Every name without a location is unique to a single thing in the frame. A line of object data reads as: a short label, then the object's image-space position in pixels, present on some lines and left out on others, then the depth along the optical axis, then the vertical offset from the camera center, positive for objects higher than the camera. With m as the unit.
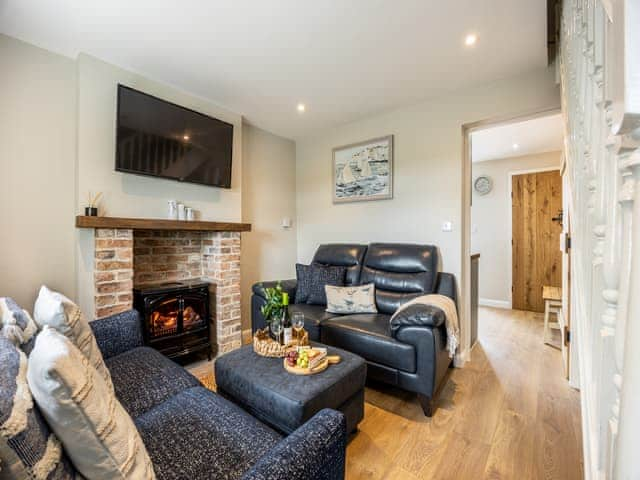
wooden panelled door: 4.21 +0.10
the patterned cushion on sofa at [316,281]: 2.83 -0.41
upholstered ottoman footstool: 1.31 -0.74
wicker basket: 1.68 -0.64
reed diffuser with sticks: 2.10 +0.26
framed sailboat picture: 3.14 +0.84
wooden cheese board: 1.48 -0.68
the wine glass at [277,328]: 1.76 -0.55
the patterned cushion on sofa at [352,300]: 2.55 -0.54
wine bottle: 1.74 -0.54
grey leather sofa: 1.86 -0.63
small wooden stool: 3.05 -0.73
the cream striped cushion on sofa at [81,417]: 0.59 -0.39
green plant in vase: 1.75 -0.41
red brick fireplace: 2.25 -0.20
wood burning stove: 2.35 -0.67
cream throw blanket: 2.01 -0.53
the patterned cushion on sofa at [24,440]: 0.51 -0.39
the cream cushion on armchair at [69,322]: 1.21 -0.37
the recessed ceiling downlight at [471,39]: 1.93 +1.42
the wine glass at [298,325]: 1.78 -0.54
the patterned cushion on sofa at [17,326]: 1.11 -0.36
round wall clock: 4.76 +0.99
